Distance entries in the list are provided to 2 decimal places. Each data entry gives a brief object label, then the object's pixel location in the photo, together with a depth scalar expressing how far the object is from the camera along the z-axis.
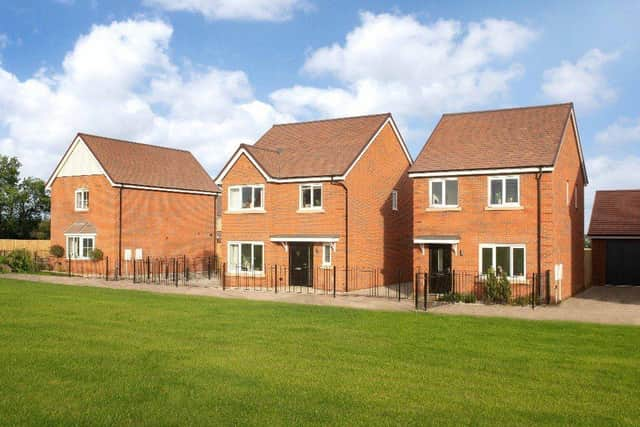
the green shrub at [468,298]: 23.33
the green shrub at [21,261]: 37.25
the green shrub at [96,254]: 35.78
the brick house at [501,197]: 23.53
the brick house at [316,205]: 27.88
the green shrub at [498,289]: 23.02
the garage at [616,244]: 31.41
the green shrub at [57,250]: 37.72
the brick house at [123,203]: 36.19
